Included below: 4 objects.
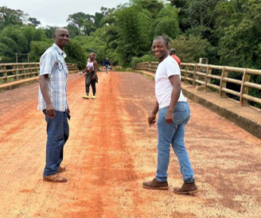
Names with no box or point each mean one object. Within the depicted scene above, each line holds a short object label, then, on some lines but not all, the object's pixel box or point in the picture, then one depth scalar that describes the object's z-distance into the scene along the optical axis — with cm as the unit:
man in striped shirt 386
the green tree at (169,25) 4588
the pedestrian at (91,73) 1159
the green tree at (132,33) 4892
